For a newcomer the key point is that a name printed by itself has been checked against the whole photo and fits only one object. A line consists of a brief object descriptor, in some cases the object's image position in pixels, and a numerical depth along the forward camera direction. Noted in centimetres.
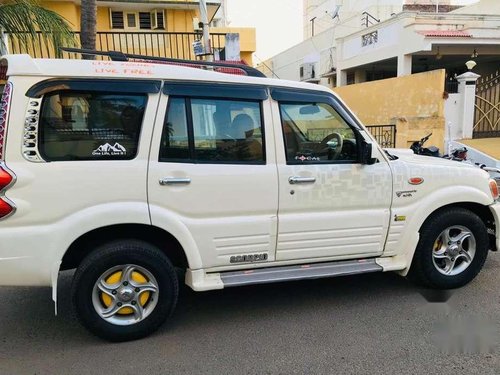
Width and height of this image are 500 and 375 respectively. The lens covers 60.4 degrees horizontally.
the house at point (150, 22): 1241
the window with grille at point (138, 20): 1352
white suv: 309
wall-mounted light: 1367
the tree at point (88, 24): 743
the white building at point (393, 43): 1658
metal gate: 1311
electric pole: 984
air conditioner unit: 2659
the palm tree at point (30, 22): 663
